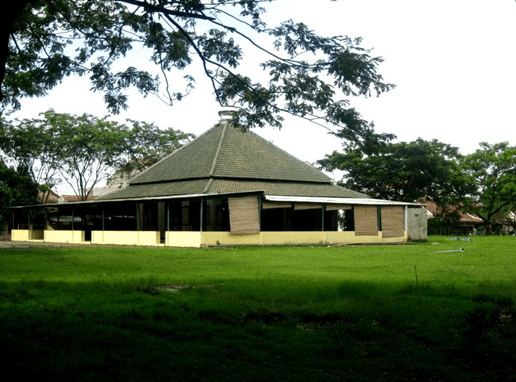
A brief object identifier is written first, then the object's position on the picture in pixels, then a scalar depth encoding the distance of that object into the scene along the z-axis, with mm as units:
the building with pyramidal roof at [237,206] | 26328
